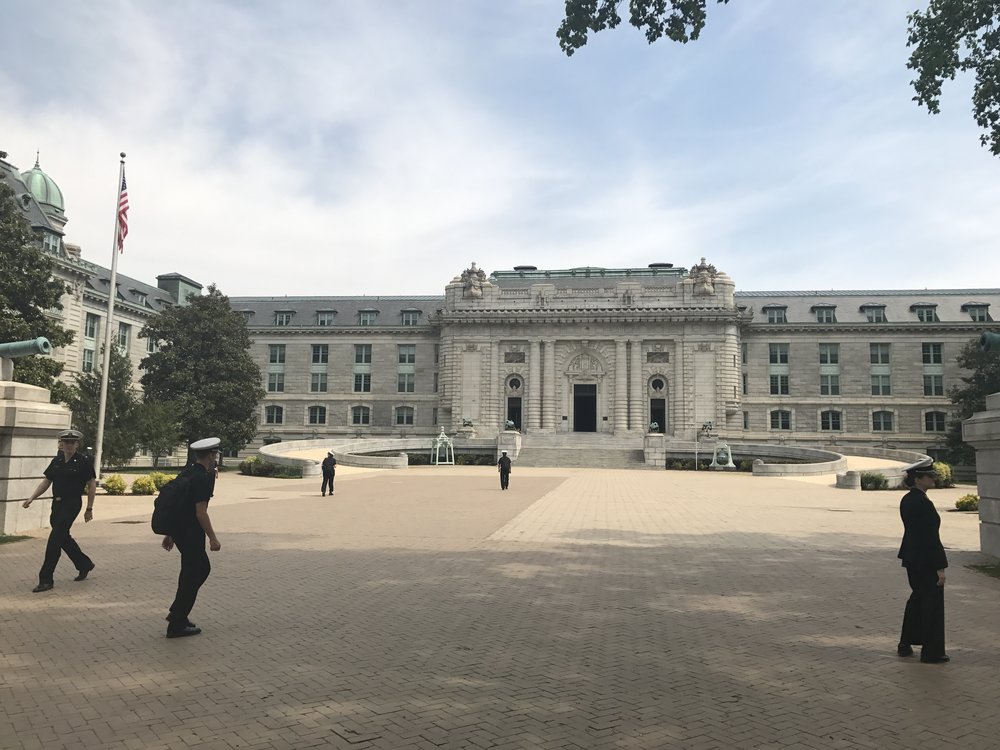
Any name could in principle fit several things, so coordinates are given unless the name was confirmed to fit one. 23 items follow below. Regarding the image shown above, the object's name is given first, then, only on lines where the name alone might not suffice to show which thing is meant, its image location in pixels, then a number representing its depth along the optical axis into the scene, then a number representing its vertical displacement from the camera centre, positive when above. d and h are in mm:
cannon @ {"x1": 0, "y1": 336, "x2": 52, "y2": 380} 14000 +1603
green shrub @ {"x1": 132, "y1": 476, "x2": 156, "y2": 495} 25062 -1995
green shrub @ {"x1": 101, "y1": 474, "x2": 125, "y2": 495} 24625 -1935
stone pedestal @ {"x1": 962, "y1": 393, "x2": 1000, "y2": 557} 12912 -532
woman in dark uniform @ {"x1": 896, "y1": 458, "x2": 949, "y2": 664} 7340 -1561
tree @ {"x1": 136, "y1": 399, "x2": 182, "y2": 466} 36781 +154
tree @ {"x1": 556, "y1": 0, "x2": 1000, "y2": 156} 13742 +8558
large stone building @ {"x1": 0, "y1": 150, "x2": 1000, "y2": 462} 63469 +6813
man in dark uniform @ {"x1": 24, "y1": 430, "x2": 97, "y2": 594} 9984 -1004
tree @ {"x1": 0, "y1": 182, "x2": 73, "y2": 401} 34656 +7158
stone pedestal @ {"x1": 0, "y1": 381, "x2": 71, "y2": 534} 14195 -328
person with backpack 7875 -1253
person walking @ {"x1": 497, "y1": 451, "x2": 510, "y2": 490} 27562 -1473
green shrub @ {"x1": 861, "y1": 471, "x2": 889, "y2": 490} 32188 -2096
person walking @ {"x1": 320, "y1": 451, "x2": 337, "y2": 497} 24688 -1343
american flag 29000 +8815
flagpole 27925 +3597
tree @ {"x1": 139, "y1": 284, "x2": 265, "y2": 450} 47031 +4079
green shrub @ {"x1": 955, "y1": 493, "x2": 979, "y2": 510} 22359 -2124
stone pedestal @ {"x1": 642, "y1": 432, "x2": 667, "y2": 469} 50156 -1158
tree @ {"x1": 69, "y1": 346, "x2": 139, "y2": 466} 35562 +664
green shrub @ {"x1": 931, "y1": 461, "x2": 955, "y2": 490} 33447 -1832
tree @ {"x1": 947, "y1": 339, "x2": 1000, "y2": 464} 52188 +3522
